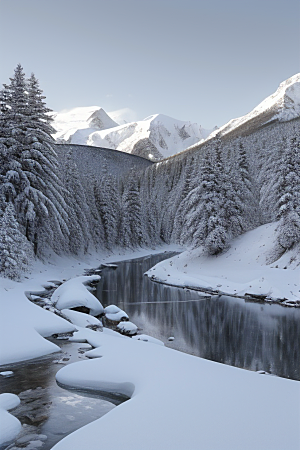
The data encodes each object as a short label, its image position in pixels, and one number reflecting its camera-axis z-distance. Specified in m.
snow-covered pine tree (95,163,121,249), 50.84
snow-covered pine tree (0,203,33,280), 21.64
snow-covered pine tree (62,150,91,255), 36.50
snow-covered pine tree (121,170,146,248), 57.03
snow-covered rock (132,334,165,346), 12.61
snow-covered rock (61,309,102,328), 14.43
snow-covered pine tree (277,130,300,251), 28.00
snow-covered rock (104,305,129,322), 16.52
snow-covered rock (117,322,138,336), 14.62
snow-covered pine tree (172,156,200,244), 34.56
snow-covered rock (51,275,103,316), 17.25
